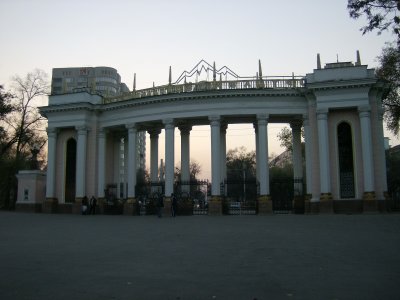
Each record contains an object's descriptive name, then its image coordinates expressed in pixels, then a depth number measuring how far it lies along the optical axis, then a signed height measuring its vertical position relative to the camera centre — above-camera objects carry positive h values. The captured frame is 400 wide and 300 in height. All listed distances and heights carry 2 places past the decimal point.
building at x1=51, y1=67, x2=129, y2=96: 116.25 +34.68
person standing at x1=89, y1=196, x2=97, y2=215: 35.28 -0.52
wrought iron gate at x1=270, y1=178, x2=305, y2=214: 32.56 +0.07
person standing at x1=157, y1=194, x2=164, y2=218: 29.86 -0.47
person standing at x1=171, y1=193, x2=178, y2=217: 30.90 -0.57
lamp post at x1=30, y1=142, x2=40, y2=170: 39.28 +3.78
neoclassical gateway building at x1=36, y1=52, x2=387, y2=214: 30.25 +5.70
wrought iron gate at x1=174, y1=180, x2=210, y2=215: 33.53 +0.09
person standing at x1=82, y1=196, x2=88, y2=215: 34.88 -0.55
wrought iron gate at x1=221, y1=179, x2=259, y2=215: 32.59 -0.69
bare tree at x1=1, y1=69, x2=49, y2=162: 45.84 +8.34
